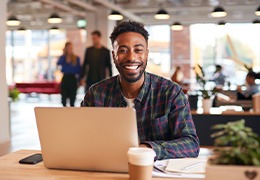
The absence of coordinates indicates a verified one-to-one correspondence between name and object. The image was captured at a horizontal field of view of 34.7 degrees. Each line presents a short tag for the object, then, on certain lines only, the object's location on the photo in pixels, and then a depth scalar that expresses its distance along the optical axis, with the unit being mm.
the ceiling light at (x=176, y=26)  13828
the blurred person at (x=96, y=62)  8180
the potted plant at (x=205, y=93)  5293
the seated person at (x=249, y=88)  7422
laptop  1476
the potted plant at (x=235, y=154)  1178
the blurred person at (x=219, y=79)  12689
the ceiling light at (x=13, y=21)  12016
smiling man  2045
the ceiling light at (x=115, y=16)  11094
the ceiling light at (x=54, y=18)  11109
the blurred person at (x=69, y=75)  8414
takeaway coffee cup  1372
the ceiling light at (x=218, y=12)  10243
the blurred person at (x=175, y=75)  10558
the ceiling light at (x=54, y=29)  14641
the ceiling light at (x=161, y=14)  10742
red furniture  16156
